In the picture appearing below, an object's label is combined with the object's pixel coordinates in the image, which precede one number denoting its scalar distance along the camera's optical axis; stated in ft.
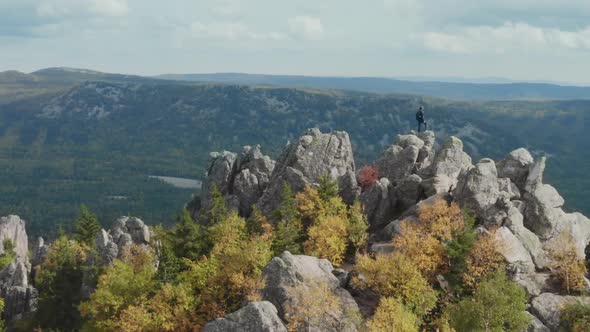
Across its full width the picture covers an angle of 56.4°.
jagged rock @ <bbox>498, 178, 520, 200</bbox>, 286.31
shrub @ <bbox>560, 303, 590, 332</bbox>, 200.75
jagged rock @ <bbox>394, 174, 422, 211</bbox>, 307.58
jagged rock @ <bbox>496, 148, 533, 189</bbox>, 301.84
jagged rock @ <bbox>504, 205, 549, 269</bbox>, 250.78
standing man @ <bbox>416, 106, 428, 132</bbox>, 354.64
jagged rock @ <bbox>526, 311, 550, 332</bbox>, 210.38
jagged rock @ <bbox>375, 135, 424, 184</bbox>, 339.57
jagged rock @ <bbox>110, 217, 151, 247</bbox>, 411.54
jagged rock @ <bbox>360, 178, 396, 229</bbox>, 309.42
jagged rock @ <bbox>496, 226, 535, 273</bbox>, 235.20
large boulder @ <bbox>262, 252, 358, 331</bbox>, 204.23
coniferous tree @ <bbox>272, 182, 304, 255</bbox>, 272.72
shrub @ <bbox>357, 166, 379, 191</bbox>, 338.75
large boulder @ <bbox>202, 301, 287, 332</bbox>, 194.39
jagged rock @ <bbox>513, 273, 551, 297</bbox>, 229.45
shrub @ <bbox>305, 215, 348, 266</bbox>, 270.05
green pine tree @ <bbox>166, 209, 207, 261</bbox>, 296.51
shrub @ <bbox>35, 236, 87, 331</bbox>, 334.24
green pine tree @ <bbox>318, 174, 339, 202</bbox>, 316.19
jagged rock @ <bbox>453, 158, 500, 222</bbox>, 268.21
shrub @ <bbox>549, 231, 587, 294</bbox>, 231.30
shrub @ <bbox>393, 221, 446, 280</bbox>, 236.63
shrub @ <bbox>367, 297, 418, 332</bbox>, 191.93
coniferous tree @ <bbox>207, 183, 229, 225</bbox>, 327.06
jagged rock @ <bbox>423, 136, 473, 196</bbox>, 299.17
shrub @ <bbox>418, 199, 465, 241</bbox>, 252.01
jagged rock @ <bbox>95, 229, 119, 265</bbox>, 351.30
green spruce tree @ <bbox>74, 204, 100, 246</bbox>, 447.83
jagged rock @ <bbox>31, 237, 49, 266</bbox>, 466.29
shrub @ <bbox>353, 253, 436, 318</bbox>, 216.74
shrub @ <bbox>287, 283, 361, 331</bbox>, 199.62
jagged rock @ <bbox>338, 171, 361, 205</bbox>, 332.19
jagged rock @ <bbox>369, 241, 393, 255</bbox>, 260.83
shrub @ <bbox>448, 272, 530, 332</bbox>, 202.51
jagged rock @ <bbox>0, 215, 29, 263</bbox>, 587.89
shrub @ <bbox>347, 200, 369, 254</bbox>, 277.64
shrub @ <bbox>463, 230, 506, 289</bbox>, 230.07
